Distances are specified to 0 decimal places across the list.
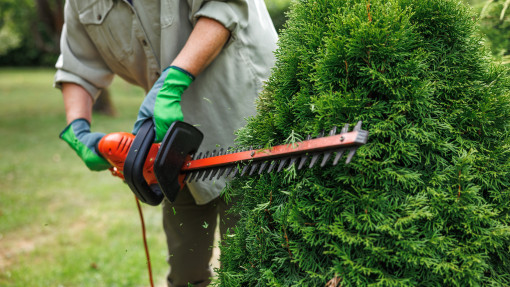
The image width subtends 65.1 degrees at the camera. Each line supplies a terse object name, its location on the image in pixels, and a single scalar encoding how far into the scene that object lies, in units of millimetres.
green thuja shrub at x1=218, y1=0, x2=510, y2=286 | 1005
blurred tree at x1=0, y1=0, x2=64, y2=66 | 24406
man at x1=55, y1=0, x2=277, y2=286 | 1765
